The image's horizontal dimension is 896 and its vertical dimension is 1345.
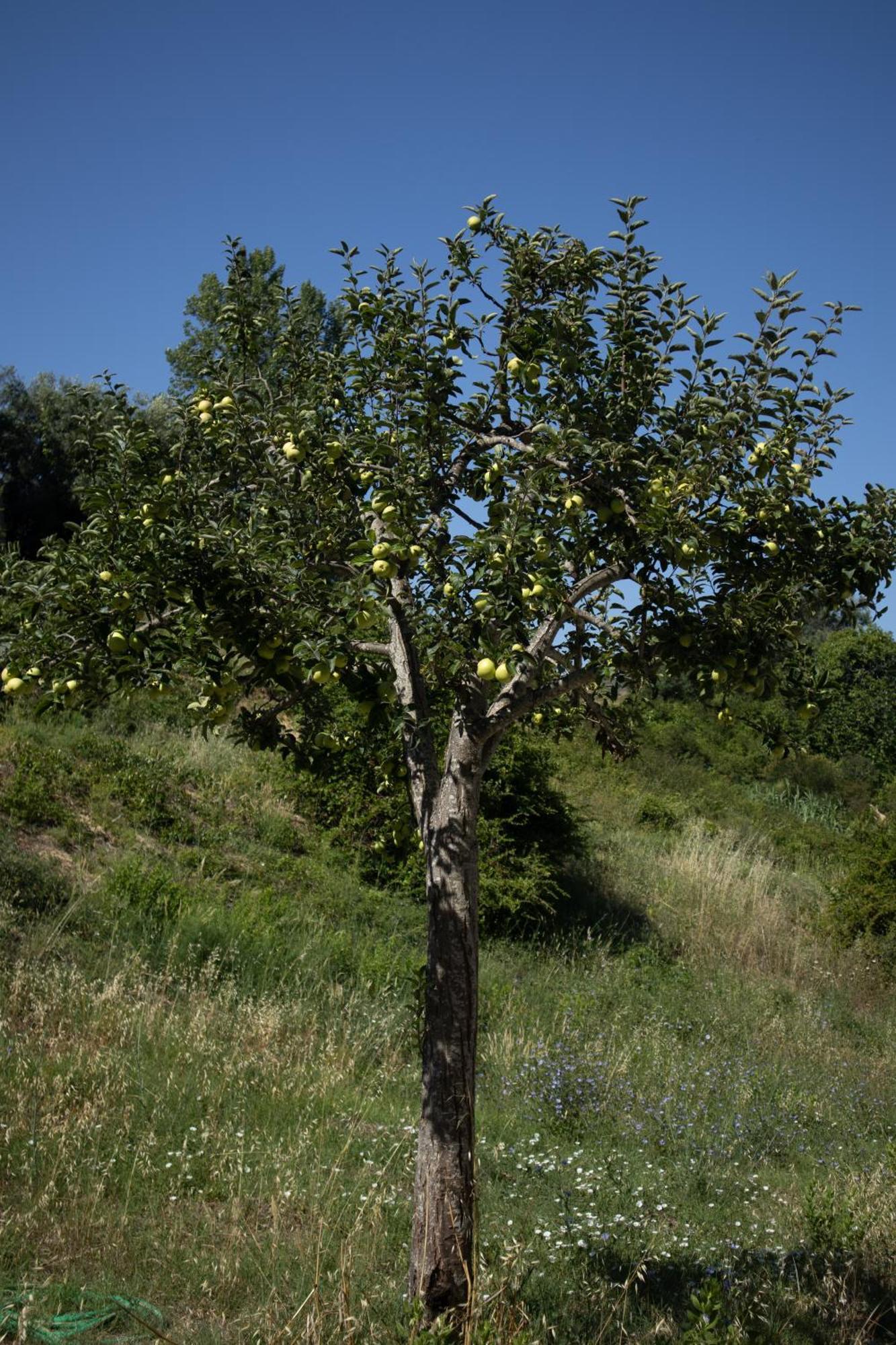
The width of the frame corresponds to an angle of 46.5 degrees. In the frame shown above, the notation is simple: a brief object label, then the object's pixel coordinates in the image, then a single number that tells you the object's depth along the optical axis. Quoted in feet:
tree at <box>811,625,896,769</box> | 67.97
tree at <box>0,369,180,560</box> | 58.80
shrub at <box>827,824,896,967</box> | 32.86
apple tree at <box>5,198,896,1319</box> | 9.85
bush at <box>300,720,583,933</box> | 29.58
